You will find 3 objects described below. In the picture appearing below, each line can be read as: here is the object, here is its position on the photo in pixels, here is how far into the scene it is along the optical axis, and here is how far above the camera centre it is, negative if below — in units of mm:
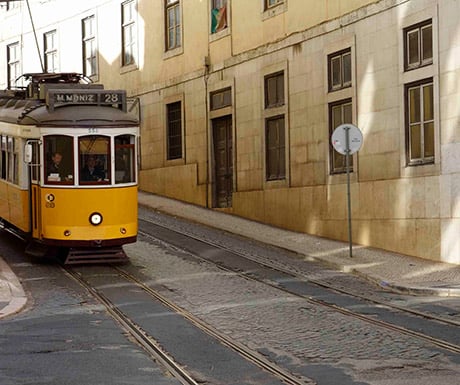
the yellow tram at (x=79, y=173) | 18438 +50
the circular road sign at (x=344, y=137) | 20109 +611
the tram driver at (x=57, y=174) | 18531 +34
